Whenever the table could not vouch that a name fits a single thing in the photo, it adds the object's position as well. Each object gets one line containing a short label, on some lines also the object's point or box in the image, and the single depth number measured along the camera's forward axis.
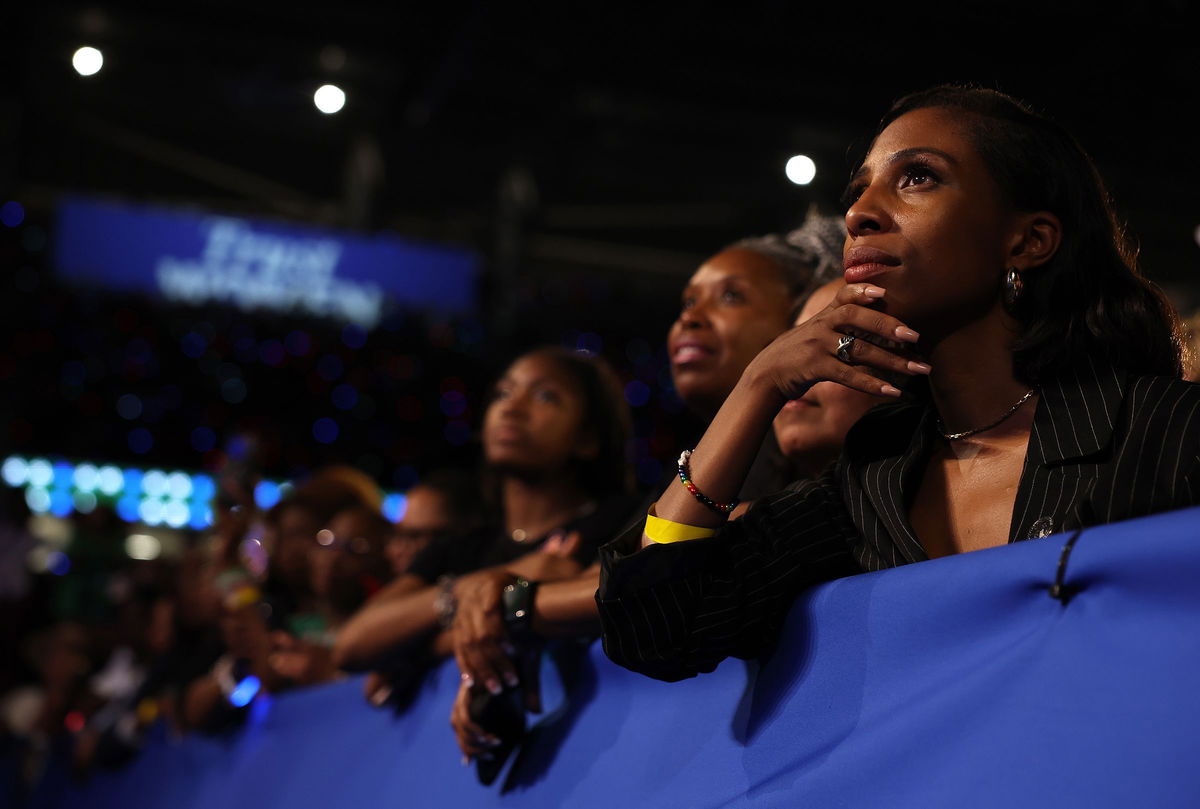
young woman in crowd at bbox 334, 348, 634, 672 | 2.49
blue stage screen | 8.12
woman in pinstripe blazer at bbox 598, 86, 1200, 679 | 1.28
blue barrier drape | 0.86
